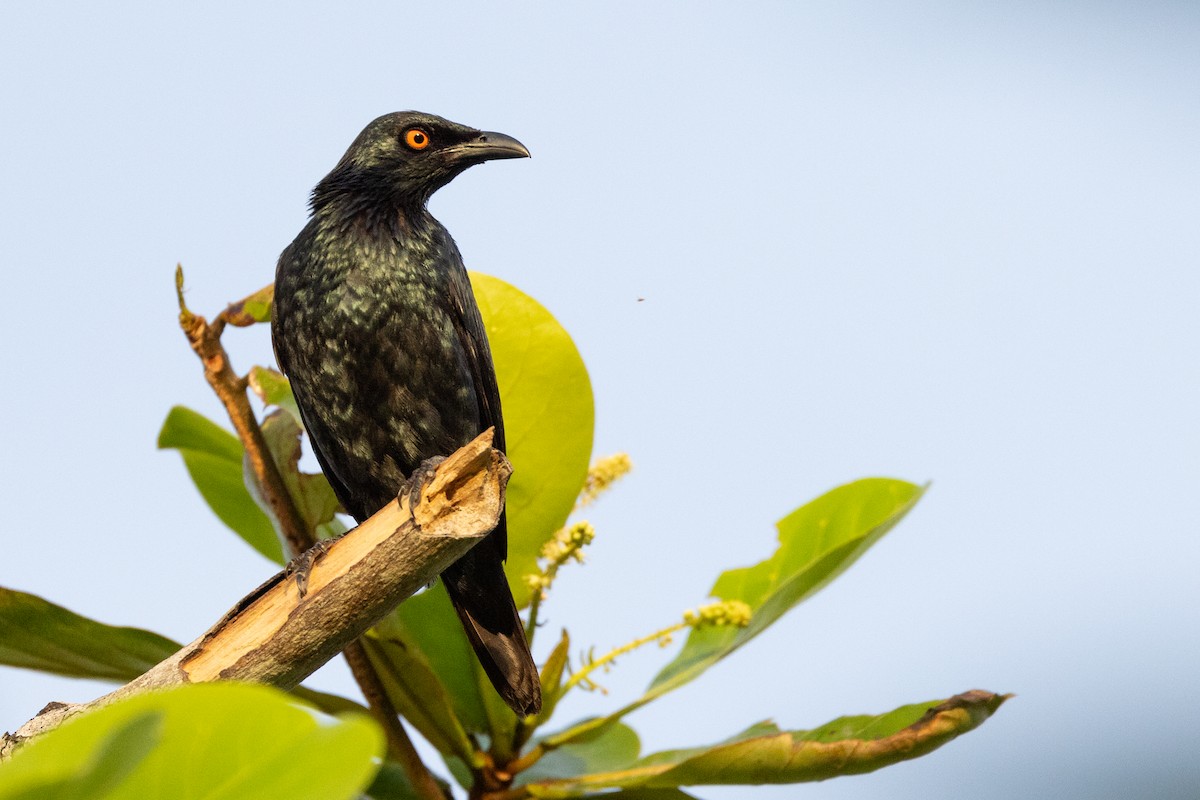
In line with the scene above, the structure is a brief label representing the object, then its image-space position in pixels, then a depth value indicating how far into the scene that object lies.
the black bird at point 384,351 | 8.04
